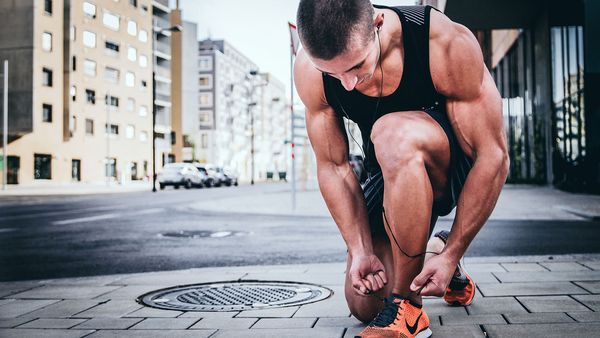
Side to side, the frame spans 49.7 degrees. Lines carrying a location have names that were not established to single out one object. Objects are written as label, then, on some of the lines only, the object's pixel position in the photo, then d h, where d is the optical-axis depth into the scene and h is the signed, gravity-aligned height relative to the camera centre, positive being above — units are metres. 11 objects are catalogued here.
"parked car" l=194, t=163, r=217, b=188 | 36.18 +0.07
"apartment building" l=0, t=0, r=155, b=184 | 10.54 +3.00
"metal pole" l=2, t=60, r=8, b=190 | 26.25 +1.84
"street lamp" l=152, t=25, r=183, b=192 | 26.97 +1.91
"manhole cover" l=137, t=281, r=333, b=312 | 3.25 -0.65
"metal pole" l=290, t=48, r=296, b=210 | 13.12 +0.22
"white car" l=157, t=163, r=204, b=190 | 31.66 +0.10
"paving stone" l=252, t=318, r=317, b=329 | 2.72 -0.63
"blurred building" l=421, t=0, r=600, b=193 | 15.94 +2.78
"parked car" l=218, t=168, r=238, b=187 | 41.81 +0.05
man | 2.21 +0.12
